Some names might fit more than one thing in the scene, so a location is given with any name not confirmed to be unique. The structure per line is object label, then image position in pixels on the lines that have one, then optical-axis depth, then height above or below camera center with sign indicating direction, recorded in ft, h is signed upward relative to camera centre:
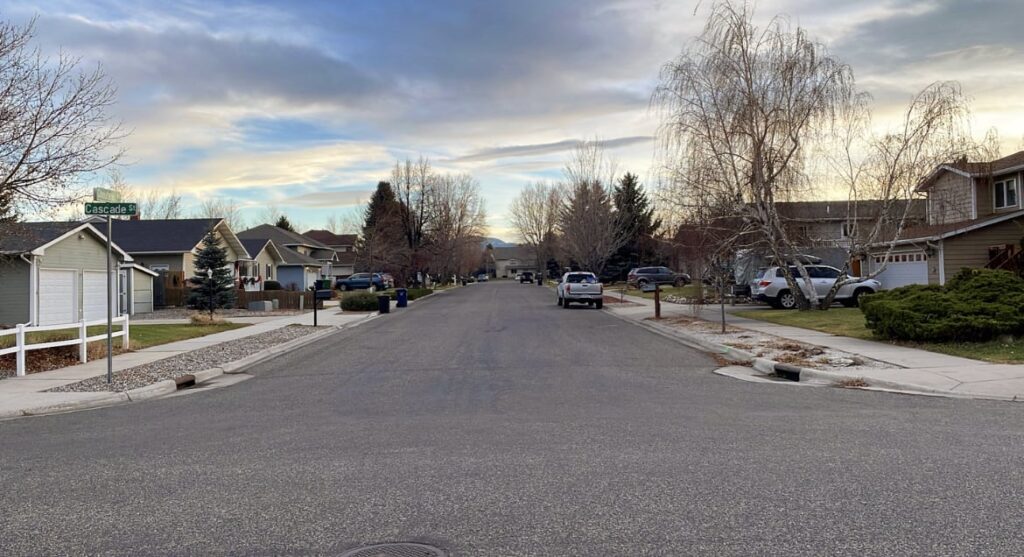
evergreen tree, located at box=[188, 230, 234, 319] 115.96 +0.37
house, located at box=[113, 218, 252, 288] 136.26 +7.28
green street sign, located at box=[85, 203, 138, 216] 39.99 +3.81
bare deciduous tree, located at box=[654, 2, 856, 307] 79.20 +16.53
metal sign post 39.99 +3.87
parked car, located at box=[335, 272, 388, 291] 199.11 -0.15
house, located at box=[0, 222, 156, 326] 92.68 +0.96
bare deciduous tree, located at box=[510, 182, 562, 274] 318.32 +23.27
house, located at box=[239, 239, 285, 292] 158.33 +3.91
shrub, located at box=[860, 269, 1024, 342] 51.11 -2.28
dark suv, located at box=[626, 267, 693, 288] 184.44 +0.42
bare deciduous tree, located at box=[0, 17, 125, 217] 54.44 +10.16
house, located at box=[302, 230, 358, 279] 290.56 +13.05
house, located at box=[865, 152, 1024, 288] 95.66 +5.69
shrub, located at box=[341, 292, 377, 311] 121.49 -3.34
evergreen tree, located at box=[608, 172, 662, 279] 220.84 +15.59
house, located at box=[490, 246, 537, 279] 621.72 +13.68
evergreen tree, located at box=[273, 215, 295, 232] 327.82 +24.59
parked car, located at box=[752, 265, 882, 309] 95.91 -1.26
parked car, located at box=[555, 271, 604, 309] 123.03 -1.60
